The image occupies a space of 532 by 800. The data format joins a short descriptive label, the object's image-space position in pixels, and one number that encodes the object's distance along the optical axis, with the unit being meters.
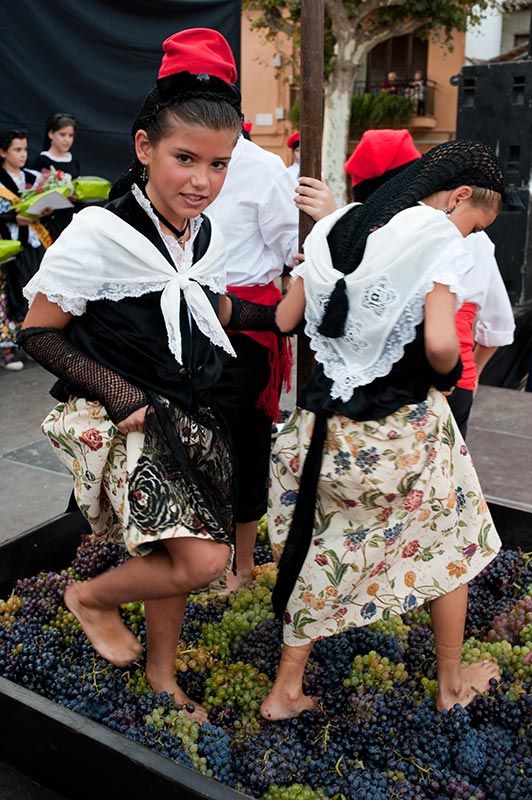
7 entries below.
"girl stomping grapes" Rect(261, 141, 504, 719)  1.83
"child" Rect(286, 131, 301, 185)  8.06
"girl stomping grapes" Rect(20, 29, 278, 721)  1.81
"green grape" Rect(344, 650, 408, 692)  2.22
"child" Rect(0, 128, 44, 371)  5.88
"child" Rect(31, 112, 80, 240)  5.67
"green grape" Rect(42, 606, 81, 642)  2.45
